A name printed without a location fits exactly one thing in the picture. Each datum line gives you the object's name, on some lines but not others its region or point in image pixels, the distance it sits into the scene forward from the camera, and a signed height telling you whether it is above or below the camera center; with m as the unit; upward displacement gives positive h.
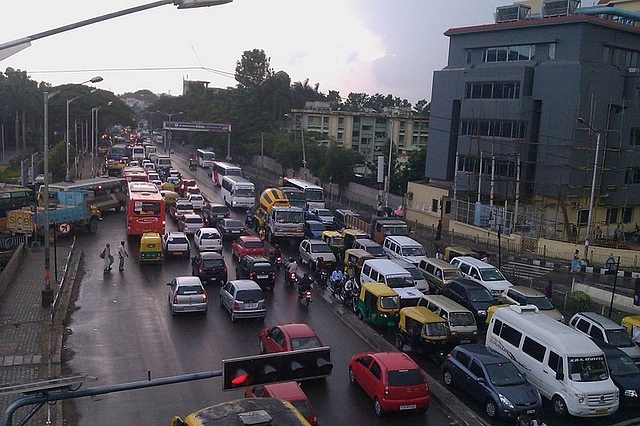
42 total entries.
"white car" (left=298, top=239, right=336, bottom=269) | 29.62 -5.47
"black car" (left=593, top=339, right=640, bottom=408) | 15.98 -5.71
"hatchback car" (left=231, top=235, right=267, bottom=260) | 30.42 -5.51
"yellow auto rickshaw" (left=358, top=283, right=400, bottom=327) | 21.12 -5.50
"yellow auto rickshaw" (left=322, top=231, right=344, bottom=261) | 32.50 -5.45
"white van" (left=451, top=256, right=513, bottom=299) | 25.22 -5.31
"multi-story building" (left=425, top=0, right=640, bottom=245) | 39.94 +1.34
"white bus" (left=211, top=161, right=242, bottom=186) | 58.94 -3.93
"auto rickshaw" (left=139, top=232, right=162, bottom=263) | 29.27 -5.63
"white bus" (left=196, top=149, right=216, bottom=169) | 81.81 -3.96
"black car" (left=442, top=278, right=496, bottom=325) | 22.36 -5.48
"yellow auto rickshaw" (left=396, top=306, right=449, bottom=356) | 18.52 -5.56
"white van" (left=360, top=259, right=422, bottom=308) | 22.06 -5.17
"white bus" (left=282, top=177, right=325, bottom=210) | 45.94 -4.41
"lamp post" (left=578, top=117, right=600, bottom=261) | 32.11 -4.60
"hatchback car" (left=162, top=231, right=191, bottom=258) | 30.92 -5.67
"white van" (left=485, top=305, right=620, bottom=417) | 14.89 -5.30
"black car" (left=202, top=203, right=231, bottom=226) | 40.57 -5.38
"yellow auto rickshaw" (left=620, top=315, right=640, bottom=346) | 19.98 -5.53
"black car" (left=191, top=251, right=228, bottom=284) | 26.25 -5.70
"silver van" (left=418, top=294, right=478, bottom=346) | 19.11 -5.38
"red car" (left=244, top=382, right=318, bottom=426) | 12.57 -5.16
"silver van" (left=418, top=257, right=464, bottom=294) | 25.69 -5.36
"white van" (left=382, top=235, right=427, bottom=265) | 29.67 -5.20
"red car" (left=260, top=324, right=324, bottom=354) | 16.45 -5.31
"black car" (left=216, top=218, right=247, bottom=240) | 36.25 -5.56
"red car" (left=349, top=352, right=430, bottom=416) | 14.39 -5.54
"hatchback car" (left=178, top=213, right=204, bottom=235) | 36.62 -5.45
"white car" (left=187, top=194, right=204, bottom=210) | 44.92 -5.11
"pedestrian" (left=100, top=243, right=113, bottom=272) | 27.81 -5.83
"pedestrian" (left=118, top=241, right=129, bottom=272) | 28.14 -5.77
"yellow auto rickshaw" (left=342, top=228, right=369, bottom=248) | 32.66 -5.07
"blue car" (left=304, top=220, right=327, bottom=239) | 36.37 -5.37
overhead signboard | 86.00 +0.11
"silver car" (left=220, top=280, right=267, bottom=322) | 21.17 -5.62
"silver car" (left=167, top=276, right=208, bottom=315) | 21.48 -5.63
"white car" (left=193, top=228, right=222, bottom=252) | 31.11 -5.42
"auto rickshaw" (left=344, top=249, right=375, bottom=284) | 27.94 -5.38
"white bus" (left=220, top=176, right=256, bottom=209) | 48.34 -4.81
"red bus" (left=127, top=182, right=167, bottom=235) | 34.59 -4.80
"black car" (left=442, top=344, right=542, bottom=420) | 14.40 -5.58
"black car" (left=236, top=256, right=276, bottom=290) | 25.64 -5.60
